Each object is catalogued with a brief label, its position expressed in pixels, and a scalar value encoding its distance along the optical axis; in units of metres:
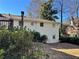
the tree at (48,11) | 14.56
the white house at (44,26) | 10.24
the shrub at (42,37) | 9.88
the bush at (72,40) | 11.40
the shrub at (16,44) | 2.65
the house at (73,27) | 14.77
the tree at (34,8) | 15.86
